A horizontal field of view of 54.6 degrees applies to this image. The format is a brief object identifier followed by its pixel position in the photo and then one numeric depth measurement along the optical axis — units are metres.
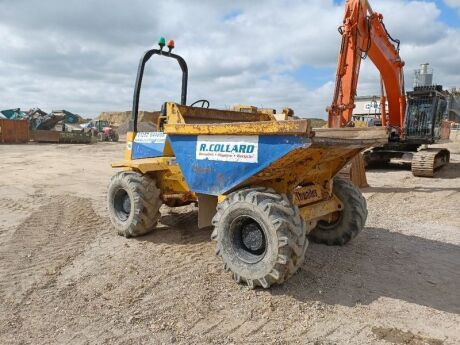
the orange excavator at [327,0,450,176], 10.03
